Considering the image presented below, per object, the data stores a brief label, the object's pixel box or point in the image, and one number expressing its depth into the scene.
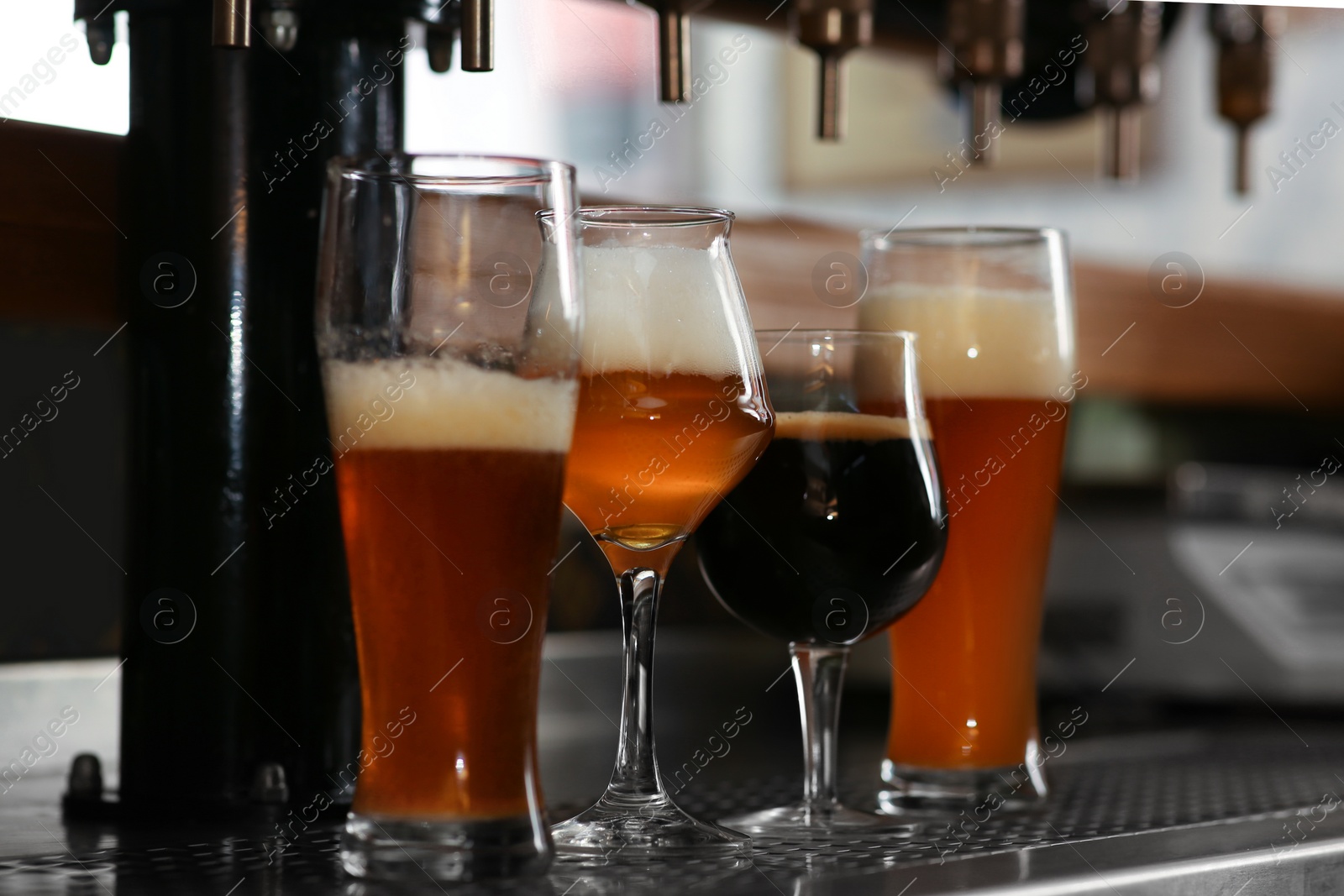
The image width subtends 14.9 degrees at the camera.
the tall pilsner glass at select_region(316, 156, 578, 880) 1.68
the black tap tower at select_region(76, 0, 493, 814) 1.76
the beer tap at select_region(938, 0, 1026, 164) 2.00
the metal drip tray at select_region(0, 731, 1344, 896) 1.66
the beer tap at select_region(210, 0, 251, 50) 1.71
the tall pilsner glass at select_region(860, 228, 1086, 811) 1.84
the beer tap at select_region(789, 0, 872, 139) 1.92
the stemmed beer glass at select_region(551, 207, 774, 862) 1.73
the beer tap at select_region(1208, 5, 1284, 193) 2.14
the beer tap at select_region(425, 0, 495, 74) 1.75
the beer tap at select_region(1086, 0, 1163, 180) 2.06
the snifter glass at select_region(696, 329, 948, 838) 1.78
